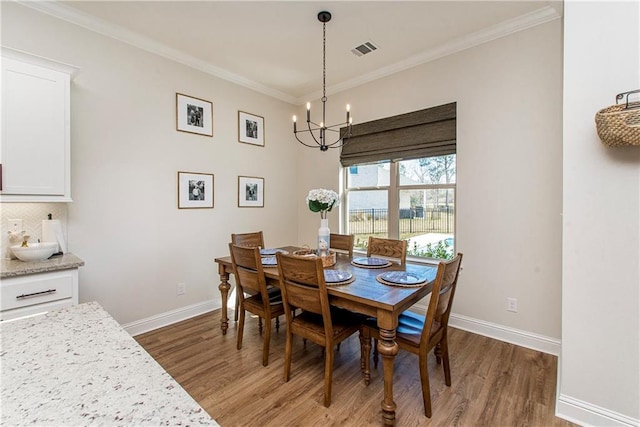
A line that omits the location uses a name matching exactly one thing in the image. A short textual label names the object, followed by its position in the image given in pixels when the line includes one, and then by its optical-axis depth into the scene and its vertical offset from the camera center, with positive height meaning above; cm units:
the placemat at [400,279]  195 -47
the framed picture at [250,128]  378 +107
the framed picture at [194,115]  321 +106
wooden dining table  168 -54
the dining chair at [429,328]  171 -77
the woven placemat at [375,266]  246 -45
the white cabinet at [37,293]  184 -54
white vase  267 -25
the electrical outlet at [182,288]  327 -86
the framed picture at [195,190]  325 +23
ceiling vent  300 +167
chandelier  254 +116
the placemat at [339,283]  198 -48
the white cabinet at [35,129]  205 +58
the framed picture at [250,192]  381 +25
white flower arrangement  259 +9
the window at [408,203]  321 +9
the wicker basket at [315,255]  254 -40
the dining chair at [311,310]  186 -65
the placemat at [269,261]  242 -43
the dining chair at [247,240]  314 -32
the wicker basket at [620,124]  141 +42
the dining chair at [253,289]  230 -64
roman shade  306 +84
